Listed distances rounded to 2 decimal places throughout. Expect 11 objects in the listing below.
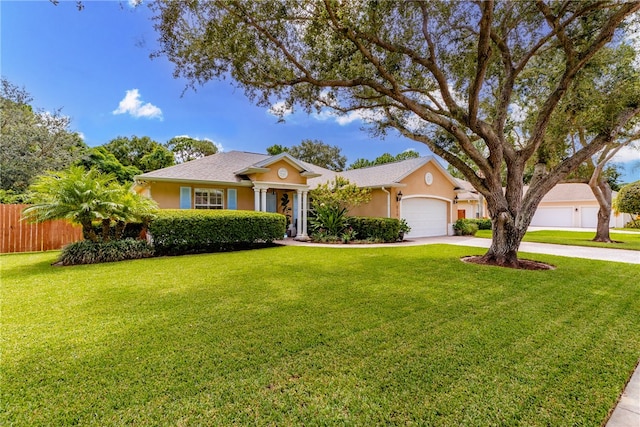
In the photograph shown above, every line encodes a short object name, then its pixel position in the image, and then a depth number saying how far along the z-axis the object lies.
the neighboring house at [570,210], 28.70
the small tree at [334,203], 15.10
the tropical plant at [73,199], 8.50
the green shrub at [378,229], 14.79
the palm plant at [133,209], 9.36
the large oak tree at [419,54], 6.98
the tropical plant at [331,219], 15.08
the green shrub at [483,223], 24.66
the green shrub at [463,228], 18.83
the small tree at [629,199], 21.56
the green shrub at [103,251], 8.62
